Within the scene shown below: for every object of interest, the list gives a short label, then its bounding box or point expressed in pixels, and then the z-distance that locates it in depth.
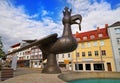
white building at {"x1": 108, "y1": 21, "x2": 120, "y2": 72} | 19.25
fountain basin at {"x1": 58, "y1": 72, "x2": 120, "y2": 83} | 8.92
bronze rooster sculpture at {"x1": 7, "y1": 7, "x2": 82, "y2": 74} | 7.30
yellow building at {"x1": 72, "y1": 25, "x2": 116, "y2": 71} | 20.24
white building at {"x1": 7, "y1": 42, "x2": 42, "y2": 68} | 33.14
